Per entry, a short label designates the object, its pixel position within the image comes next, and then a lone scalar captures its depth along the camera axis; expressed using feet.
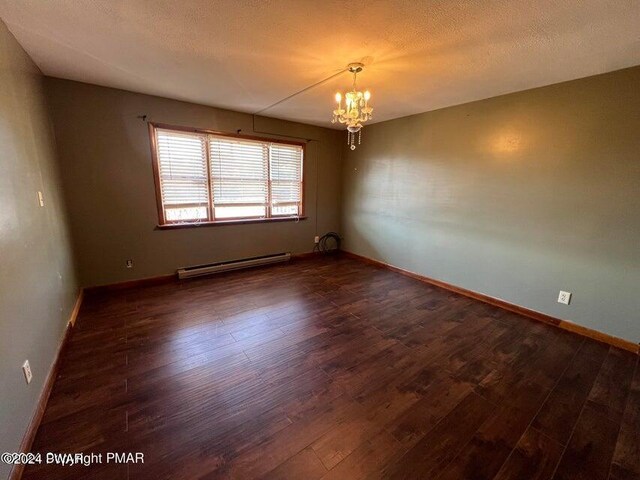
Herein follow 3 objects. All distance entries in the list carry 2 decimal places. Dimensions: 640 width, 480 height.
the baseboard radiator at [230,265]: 12.10
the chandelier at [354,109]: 7.38
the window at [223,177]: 11.27
